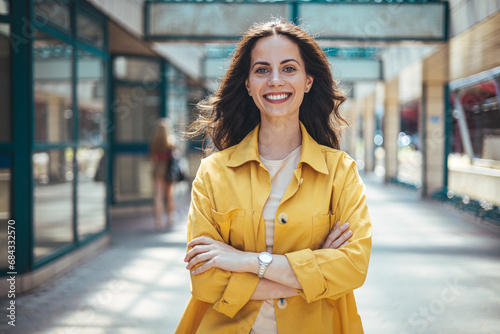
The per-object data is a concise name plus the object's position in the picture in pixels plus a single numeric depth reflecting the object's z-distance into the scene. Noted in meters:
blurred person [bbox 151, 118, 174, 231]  8.82
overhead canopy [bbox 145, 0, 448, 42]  8.30
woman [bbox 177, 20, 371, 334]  1.76
